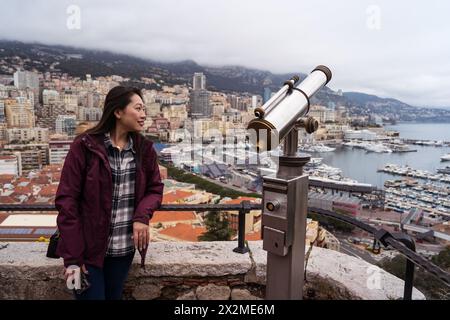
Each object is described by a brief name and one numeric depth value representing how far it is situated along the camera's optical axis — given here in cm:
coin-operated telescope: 102
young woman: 119
